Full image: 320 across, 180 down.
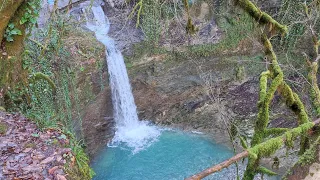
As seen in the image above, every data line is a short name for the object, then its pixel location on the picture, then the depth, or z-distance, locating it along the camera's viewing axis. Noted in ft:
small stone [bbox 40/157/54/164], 10.66
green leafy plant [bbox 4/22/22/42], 13.70
